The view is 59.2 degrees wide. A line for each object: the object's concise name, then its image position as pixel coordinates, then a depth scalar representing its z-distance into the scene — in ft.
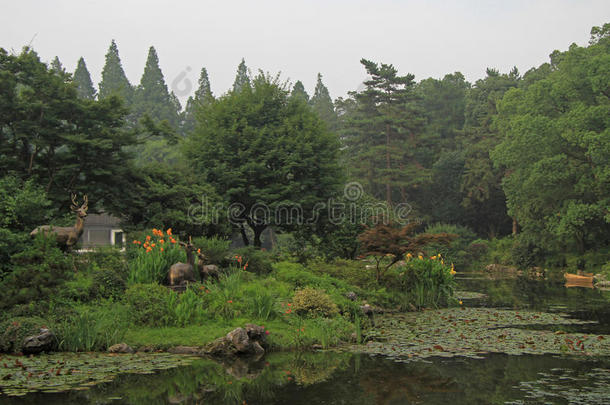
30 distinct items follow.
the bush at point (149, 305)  42.73
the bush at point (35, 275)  40.11
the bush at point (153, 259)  50.03
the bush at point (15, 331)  36.45
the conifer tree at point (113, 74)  280.14
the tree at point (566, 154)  109.91
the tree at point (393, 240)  63.10
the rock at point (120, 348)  38.06
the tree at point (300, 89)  287.48
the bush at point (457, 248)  140.87
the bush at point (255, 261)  64.28
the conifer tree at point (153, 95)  275.39
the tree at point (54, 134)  65.51
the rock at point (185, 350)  39.11
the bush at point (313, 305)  47.78
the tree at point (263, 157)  87.15
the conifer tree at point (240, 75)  305.69
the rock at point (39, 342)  36.19
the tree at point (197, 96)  283.38
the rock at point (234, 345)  39.17
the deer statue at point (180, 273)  49.37
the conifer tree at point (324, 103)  270.05
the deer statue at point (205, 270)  52.80
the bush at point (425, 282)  64.23
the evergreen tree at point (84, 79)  288.51
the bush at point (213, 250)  61.77
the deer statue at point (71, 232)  50.31
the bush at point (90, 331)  38.17
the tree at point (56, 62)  308.81
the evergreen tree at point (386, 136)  191.01
